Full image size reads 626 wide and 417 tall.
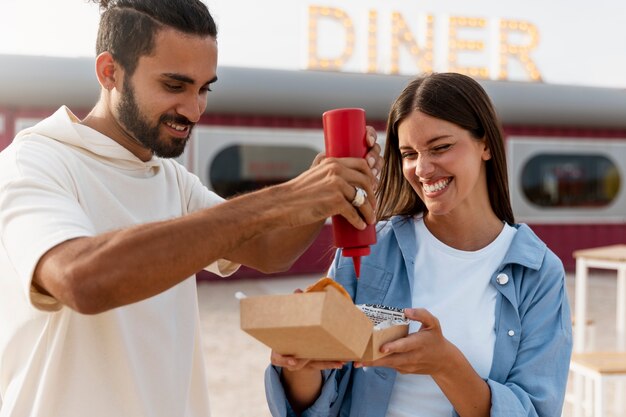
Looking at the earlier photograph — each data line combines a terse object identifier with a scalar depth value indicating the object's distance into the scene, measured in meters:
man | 0.91
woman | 1.34
